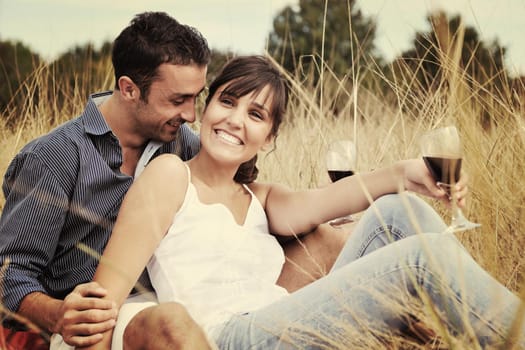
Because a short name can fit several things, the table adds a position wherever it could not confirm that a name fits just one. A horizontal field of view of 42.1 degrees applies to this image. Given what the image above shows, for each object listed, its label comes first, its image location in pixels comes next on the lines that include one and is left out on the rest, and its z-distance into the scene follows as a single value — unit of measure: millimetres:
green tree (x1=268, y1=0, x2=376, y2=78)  16892
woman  1913
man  1975
